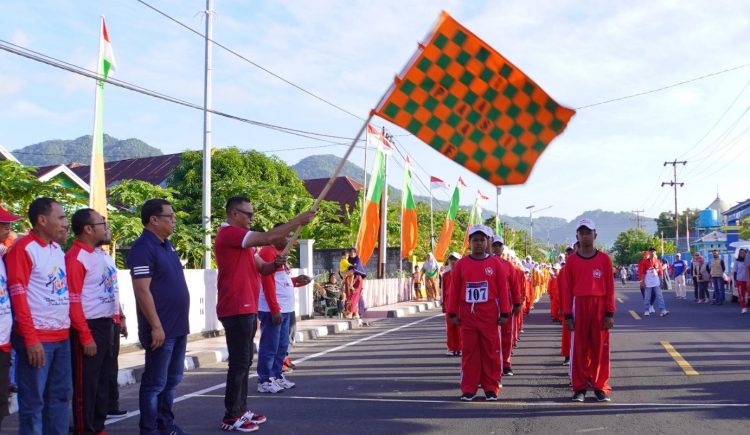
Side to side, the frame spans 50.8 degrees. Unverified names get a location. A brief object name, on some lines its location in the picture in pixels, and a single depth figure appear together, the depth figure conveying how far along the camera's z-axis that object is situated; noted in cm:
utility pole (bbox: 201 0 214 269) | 1734
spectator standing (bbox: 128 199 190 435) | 566
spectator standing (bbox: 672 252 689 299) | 3045
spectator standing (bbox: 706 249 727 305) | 2497
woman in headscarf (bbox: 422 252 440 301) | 3170
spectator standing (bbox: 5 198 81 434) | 501
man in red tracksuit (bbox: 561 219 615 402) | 789
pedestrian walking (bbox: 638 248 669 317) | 1930
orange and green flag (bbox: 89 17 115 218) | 1244
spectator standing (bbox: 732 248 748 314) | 2084
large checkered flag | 670
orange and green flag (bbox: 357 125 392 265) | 2245
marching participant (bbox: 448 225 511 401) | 795
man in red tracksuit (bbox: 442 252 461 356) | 1170
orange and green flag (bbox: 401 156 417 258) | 2762
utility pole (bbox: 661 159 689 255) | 7919
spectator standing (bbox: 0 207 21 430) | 499
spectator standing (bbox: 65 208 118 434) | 574
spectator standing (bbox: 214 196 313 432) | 643
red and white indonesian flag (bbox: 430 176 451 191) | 3706
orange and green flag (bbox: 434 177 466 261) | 3025
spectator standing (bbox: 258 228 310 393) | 829
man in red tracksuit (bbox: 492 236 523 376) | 954
